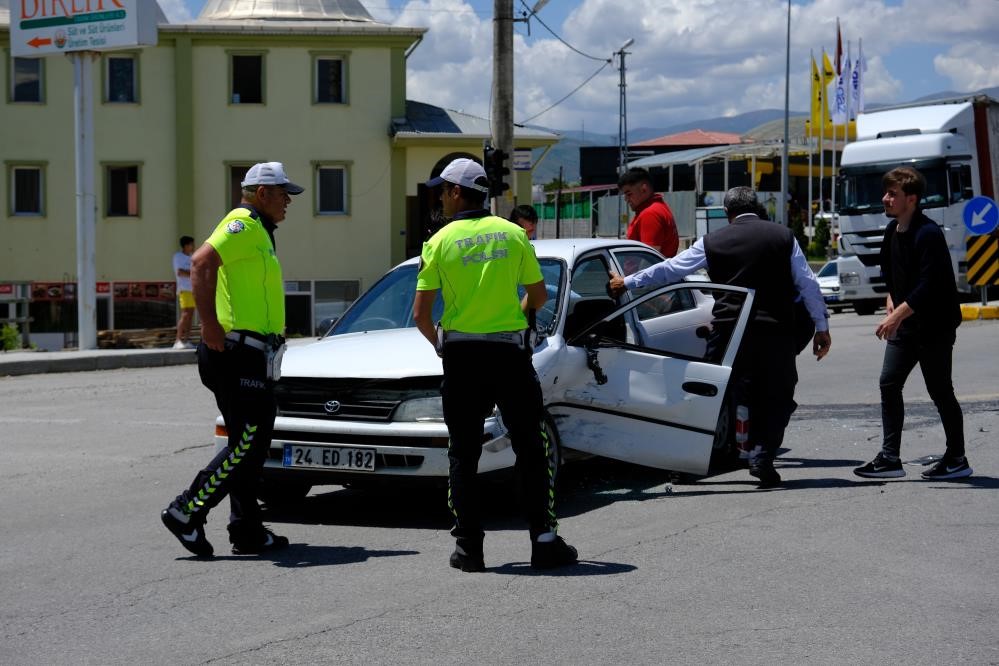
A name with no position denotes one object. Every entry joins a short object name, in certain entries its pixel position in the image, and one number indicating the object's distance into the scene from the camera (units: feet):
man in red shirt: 37.65
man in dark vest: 26.91
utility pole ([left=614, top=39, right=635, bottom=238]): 212.23
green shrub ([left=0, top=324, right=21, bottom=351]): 75.56
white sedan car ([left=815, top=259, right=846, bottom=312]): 113.80
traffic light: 64.03
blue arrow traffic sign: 77.51
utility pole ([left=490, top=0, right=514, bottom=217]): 65.72
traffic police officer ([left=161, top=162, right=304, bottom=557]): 21.07
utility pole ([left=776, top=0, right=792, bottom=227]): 154.81
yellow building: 119.75
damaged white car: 23.53
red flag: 174.83
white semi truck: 87.04
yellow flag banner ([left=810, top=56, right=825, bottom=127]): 181.16
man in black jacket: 26.32
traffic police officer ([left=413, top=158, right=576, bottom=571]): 20.17
